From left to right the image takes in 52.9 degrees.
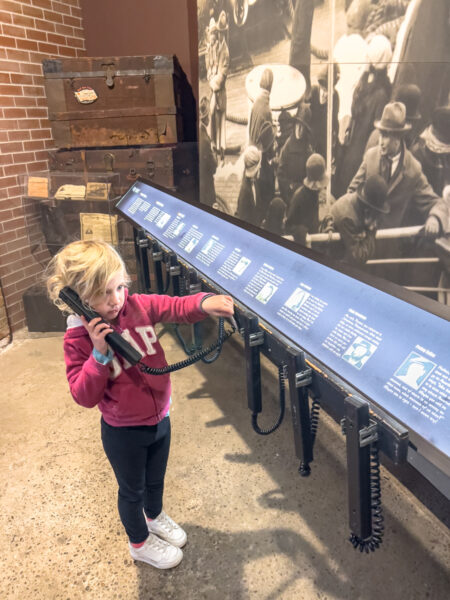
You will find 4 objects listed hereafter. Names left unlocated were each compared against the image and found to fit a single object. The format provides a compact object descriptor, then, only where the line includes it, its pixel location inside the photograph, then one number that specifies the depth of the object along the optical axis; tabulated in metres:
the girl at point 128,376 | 1.50
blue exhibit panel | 1.29
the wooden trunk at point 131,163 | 4.68
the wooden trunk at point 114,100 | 4.55
